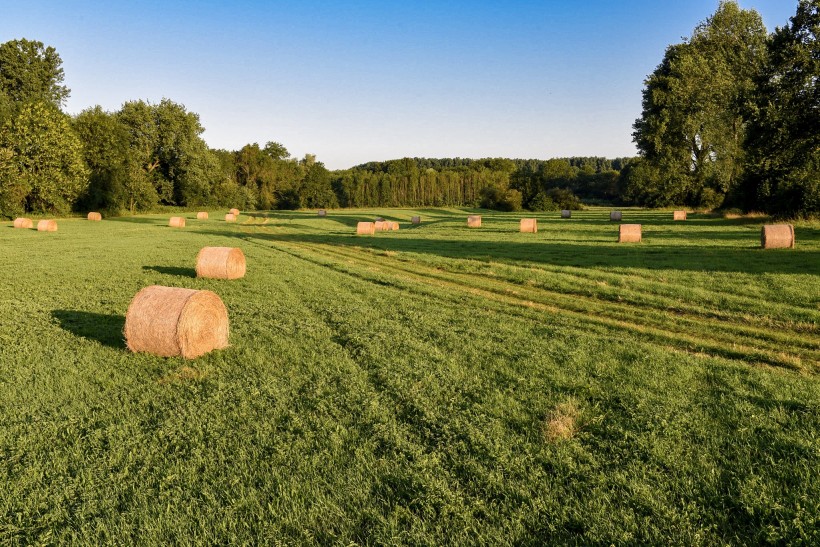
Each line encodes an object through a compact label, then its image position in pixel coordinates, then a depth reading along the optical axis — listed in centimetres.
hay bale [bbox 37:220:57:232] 4228
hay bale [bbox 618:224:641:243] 2842
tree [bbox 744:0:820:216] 3019
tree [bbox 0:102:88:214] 5047
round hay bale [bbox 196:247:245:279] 1806
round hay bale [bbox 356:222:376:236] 4138
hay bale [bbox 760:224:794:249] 2250
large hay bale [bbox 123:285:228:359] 921
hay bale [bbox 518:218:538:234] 3825
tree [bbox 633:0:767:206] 5031
